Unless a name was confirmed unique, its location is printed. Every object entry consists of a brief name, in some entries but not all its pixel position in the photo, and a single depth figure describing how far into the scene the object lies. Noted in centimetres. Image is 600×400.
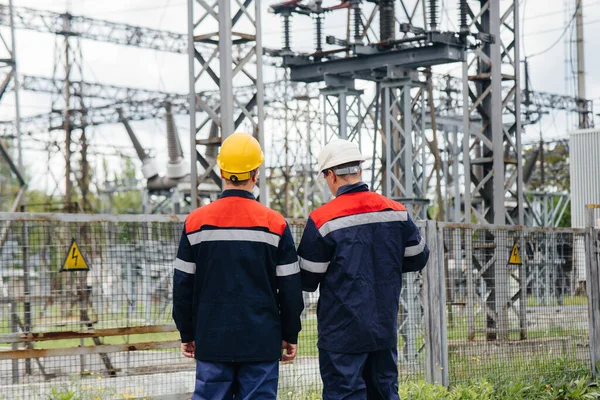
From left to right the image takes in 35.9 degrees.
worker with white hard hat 557
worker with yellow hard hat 514
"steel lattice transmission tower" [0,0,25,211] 1470
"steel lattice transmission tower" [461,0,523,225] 1552
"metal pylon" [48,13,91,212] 2917
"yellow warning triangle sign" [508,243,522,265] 1014
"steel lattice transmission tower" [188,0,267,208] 1245
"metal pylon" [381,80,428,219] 1589
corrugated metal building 3089
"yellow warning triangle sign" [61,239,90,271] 718
